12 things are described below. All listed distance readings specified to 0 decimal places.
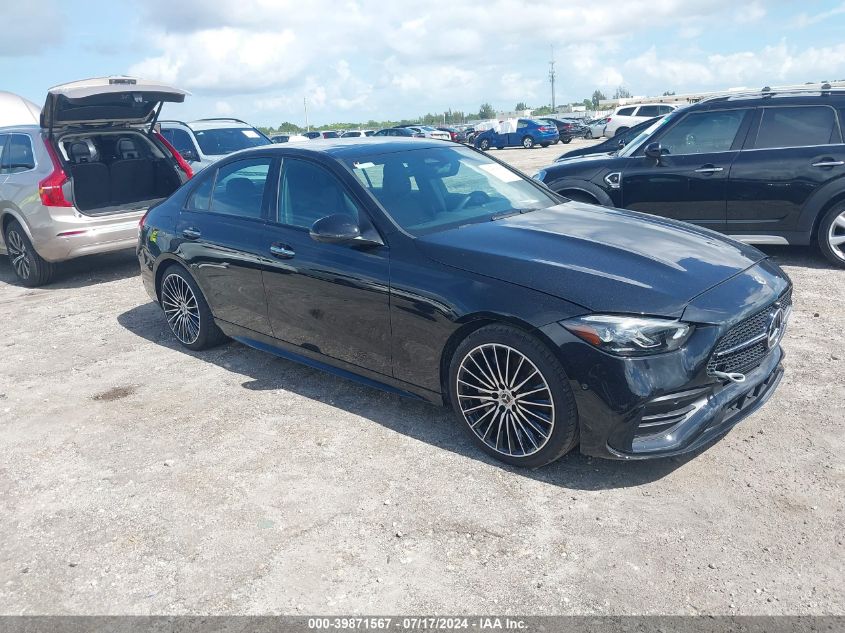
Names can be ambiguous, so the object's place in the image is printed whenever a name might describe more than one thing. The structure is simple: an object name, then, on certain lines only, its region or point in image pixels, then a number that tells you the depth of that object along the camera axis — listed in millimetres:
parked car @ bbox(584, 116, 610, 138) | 37875
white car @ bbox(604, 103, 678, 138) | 29923
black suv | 6953
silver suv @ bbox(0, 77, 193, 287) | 7676
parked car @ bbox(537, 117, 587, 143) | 38125
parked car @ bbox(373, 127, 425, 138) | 35988
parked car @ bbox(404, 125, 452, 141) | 37694
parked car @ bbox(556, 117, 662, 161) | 9922
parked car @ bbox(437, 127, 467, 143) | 40453
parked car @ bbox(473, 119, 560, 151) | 36094
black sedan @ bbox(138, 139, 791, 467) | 3217
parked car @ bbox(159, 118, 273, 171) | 12199
